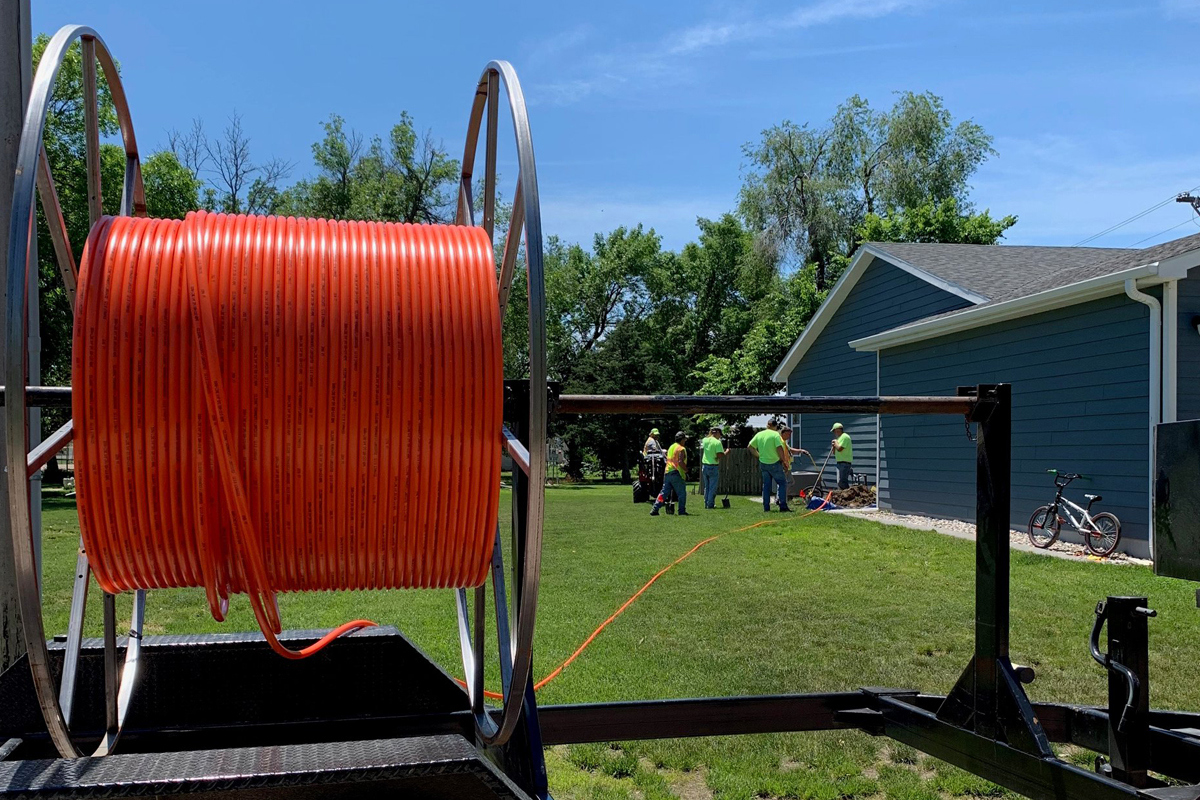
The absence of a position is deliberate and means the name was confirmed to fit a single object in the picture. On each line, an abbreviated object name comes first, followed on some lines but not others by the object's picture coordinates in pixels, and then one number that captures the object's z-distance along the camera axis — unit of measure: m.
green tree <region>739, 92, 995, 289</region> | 44.81
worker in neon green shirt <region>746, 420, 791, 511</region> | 20.61
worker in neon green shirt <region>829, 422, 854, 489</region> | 21.88
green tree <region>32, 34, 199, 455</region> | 29.05
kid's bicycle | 13.55
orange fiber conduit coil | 2.63
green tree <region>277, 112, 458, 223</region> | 46.72
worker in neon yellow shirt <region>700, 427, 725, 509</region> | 22.17
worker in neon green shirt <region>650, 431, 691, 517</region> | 20.62
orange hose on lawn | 5.83
